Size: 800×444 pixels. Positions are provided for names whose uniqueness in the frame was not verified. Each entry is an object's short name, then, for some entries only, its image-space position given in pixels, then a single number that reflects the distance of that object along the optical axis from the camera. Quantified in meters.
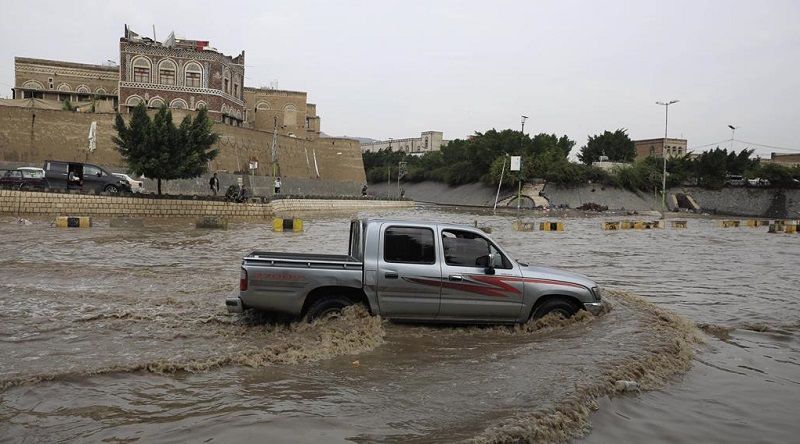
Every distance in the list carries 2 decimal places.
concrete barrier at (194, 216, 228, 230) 25.59
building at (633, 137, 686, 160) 120.94
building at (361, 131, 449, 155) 157.75
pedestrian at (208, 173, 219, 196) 39.41
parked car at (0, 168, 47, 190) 28.78
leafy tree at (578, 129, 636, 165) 99.31
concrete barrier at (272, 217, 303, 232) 25.78
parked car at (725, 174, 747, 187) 70.65
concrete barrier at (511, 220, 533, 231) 32.22
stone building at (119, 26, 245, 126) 51.66
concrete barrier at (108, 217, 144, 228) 24.46
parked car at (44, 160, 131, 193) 29.47
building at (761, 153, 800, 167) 102.25
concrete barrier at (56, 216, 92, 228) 22.50
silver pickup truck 7.41
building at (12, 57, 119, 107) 55.34
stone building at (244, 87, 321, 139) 67.56
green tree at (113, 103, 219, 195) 29.52
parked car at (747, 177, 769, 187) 67.44
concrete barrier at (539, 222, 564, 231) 32.62
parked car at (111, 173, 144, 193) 33.05
